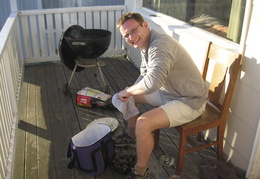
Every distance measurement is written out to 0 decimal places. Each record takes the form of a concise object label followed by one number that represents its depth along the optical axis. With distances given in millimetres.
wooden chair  2058
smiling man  1927
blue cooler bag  2156
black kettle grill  3154
